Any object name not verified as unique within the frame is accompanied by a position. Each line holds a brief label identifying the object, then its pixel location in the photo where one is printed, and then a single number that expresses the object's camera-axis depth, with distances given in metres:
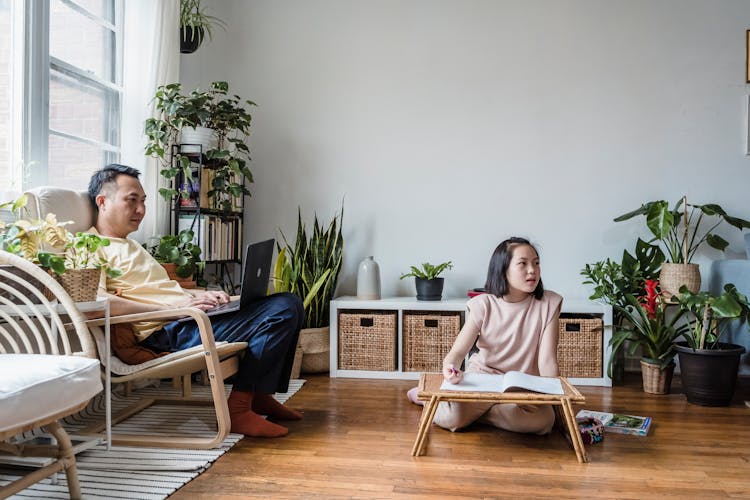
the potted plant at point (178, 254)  3.22
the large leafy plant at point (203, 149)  3.37
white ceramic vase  3.82
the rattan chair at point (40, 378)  1.54
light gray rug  1.96
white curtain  3.49
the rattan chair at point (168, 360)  2.27
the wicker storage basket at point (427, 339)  3.65
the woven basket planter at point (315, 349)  3.74
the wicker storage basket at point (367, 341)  3.69
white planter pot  3.57
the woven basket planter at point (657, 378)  3.34
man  2.54
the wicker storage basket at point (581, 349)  3.56
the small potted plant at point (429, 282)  3.75
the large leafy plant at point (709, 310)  2.98
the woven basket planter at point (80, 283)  2.03
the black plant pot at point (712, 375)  3.08
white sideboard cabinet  3.66
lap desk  2.20
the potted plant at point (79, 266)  1.98
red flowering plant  3.37
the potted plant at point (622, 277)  3.60
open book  2.21
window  2.75
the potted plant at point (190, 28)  3.80
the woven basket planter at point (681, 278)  3.47
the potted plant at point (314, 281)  3.75
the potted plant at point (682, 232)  3.48
